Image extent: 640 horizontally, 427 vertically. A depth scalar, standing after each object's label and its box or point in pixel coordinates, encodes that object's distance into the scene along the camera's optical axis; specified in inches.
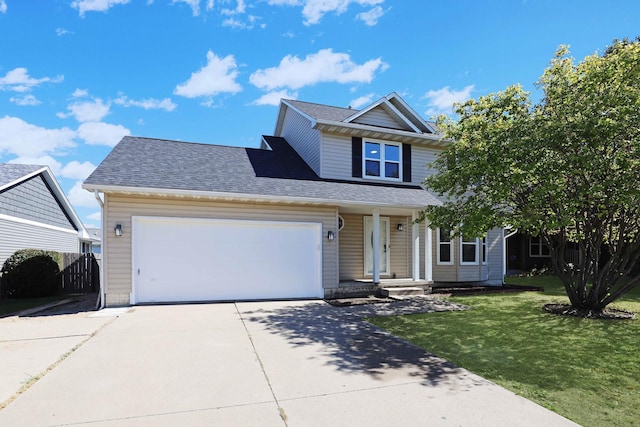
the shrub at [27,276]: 436.5
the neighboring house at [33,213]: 488.7
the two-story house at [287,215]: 347.3
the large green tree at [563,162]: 249.3
